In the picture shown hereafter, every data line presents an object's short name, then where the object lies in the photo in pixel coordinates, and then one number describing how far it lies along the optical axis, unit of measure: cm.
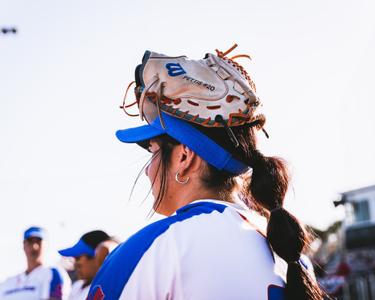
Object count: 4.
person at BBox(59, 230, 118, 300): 485
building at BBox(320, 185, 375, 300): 1619
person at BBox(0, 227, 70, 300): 554
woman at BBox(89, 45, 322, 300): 131
